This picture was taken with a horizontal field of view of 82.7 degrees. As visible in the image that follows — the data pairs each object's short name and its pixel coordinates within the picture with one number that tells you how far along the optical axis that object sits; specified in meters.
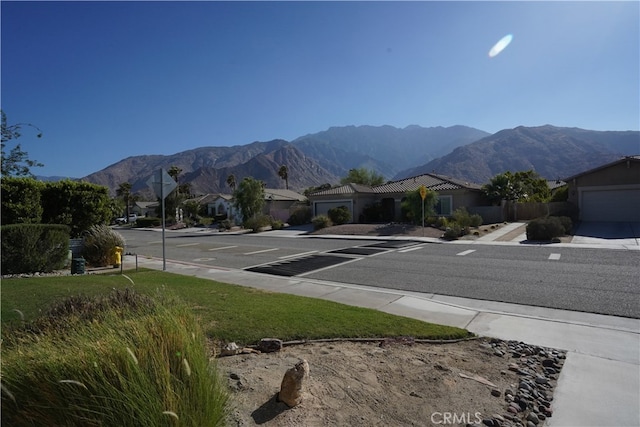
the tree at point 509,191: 33.62
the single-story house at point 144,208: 79.56
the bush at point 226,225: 39.61
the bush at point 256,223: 35.52
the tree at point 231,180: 83.88
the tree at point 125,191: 79.44
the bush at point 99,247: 14.87
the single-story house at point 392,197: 33.25
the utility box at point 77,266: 12.60
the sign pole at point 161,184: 12.68
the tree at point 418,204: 29.50
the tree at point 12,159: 18.12
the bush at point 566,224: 23.05
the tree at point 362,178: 65.58
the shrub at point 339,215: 34.19
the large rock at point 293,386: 3.35
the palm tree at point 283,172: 81.75
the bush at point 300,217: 40.62
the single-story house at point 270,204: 48.28
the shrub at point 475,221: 27.14
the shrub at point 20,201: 13.62
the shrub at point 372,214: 36.53
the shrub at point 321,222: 32.53
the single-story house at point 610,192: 26.73
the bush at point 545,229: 20.19
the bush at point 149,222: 54.23
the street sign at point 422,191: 26.86
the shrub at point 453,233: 22.61
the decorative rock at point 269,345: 4.92
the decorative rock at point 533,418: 3.49
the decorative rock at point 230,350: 4.71
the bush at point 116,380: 2.45
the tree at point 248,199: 40.19
